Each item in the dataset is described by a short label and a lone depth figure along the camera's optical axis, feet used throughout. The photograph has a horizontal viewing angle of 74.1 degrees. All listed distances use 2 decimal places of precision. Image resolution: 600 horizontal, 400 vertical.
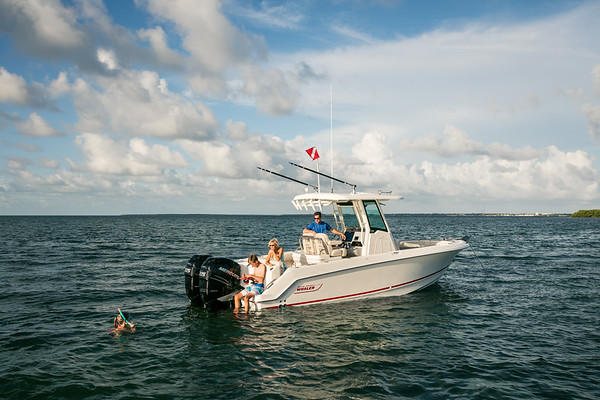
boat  32.91
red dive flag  38.88
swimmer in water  29.09
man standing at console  38.60
